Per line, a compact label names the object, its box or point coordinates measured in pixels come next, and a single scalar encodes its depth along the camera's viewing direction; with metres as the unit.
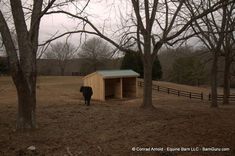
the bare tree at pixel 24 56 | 9.25
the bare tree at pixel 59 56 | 80.71
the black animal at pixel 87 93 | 19.87
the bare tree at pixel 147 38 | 15.45
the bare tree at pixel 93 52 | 63.34
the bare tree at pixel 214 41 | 21.22
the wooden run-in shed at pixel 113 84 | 28.41
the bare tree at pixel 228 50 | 22.38
